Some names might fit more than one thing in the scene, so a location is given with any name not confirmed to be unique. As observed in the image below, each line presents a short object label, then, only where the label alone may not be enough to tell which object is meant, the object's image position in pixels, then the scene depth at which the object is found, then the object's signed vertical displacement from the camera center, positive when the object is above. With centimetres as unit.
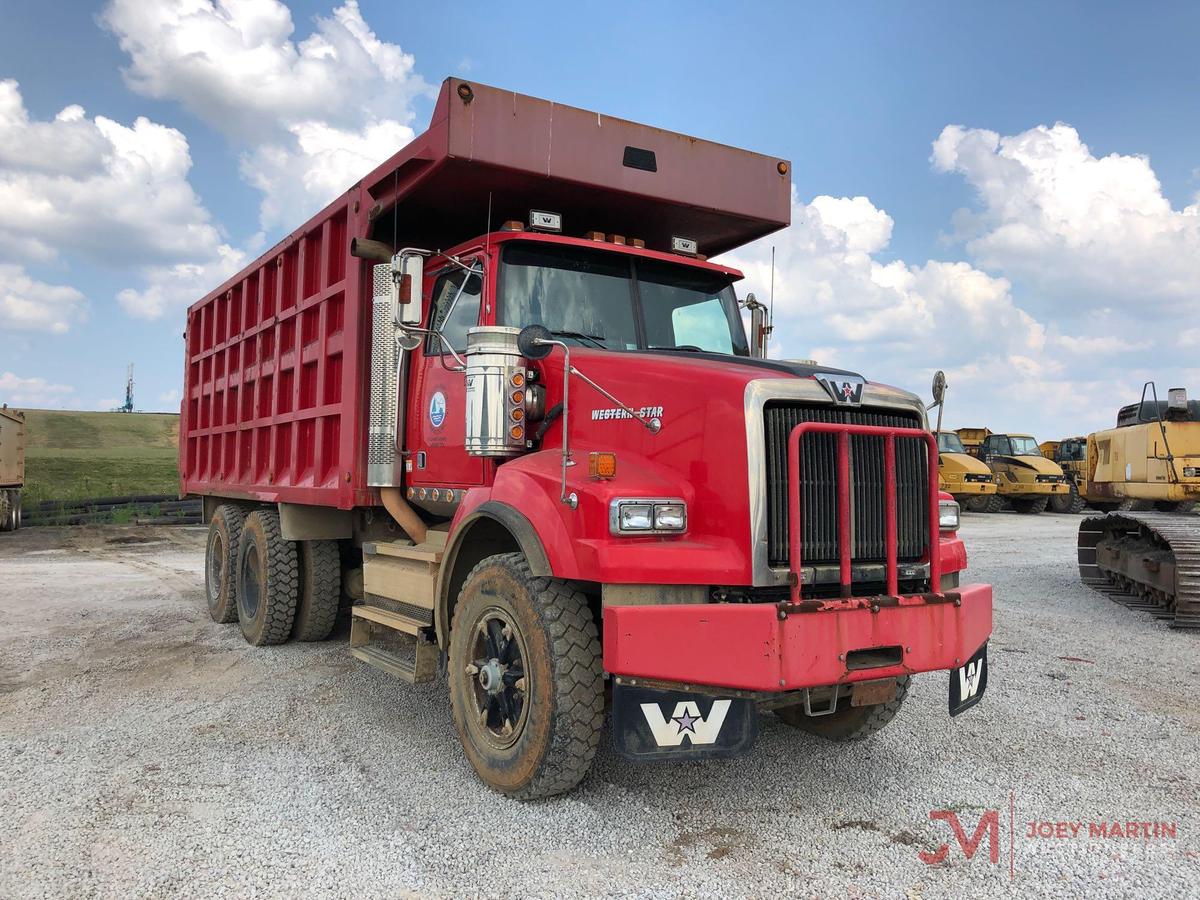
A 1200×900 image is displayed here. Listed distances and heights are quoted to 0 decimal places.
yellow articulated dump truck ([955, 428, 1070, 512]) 2540 +42
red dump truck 344 +10
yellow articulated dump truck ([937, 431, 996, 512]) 2392 +30
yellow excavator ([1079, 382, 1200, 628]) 855 -32
